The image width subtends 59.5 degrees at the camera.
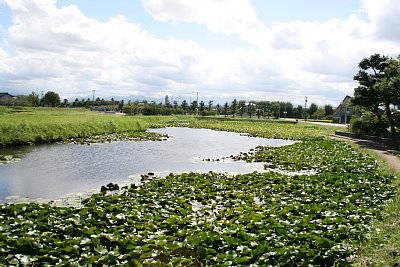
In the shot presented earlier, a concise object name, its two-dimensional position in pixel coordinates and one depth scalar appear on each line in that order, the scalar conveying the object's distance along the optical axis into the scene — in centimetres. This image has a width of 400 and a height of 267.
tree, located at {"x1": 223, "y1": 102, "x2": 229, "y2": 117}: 7890
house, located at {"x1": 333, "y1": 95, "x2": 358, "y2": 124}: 6163
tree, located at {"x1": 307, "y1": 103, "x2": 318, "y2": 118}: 7733
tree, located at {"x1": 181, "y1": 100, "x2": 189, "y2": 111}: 8629
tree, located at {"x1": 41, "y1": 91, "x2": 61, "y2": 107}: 7400
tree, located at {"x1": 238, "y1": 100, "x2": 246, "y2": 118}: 8059
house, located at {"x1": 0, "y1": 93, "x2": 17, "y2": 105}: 6307
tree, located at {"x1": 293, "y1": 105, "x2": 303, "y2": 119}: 7637
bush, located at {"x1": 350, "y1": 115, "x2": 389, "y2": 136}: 2443
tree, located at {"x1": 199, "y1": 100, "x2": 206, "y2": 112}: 8342
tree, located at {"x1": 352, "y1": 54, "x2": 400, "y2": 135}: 2250
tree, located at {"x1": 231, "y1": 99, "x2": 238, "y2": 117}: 7651
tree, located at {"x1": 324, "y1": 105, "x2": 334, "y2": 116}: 7656
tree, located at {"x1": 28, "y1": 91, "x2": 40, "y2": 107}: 6919
